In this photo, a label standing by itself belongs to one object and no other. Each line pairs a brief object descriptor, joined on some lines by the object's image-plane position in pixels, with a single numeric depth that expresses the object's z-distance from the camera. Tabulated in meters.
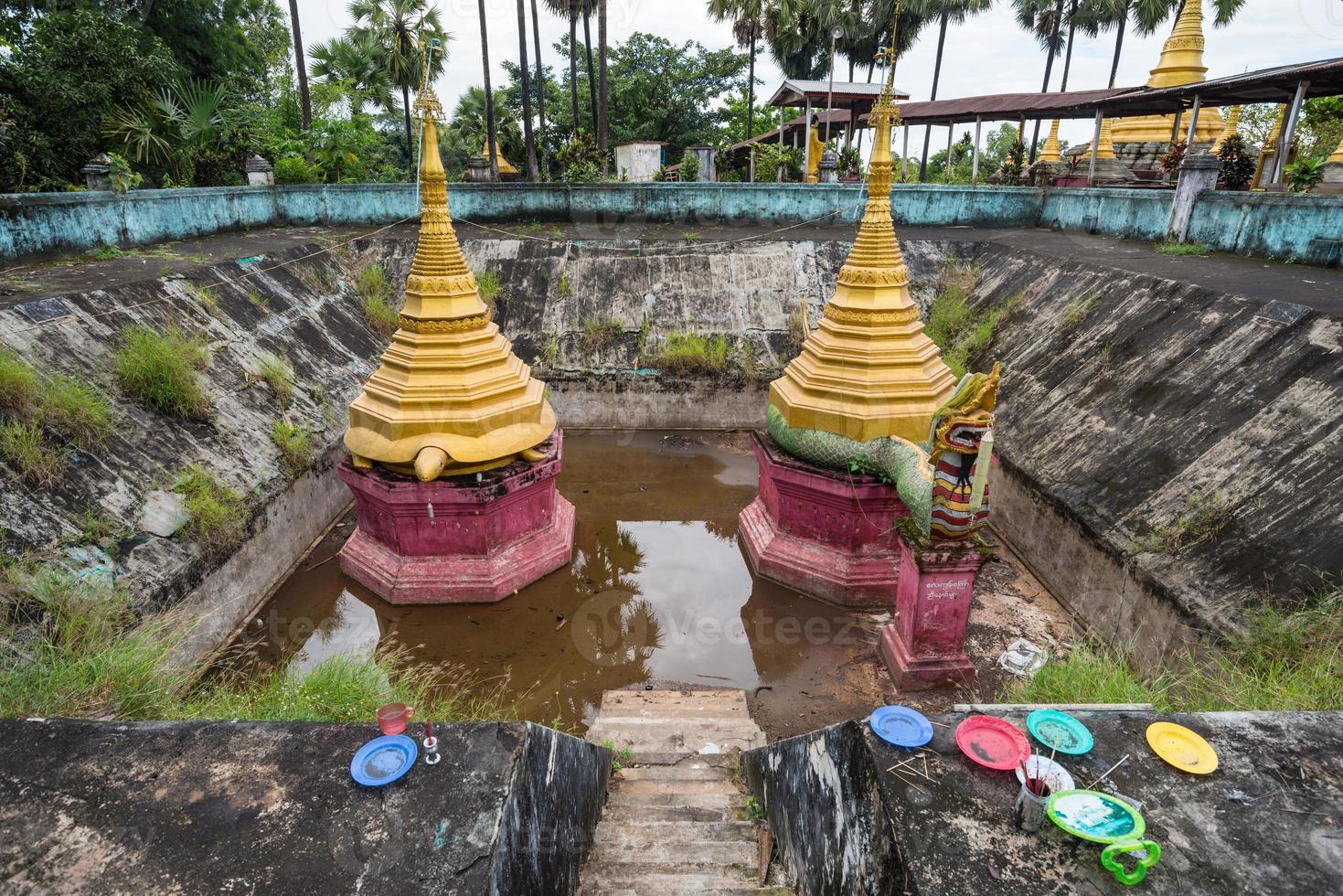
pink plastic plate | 2.84
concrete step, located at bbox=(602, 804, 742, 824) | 4.55
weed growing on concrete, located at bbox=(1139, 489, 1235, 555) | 5.95
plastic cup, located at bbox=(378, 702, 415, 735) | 2.97
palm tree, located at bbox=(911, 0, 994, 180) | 27.31
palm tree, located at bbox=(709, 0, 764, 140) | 23.55
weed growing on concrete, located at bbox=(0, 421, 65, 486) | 5.99
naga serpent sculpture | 5.46
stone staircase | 3.92
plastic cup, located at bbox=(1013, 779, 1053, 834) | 2.50
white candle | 5.25
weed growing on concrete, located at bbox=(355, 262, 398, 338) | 12.95
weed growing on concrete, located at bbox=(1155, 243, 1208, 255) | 11.53
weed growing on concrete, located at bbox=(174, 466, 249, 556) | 6.80
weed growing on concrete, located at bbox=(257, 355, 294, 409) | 9.27
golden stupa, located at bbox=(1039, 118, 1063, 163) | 22.28
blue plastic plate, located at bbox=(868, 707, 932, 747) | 2.96
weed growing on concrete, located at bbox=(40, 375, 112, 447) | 6.57
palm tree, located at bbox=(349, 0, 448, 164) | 24.50
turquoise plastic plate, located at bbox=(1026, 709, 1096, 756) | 2.93
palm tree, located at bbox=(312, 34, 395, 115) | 24.66
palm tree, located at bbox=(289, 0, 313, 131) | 18.72
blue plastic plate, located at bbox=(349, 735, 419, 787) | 2.81
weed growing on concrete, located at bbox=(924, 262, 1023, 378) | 11.25
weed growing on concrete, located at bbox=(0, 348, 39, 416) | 6.31
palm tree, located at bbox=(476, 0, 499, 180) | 21.84
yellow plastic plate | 2.81
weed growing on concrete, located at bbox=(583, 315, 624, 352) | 13.06
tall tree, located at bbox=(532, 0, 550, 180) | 22.96
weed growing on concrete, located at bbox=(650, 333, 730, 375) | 12.66
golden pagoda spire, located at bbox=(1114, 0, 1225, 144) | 18.12
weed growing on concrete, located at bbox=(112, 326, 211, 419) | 7.57
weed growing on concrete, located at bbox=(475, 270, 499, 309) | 13.57
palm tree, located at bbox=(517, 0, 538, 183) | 20.75
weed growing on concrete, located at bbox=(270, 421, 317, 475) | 8.48
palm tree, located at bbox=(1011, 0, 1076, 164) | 29.31
